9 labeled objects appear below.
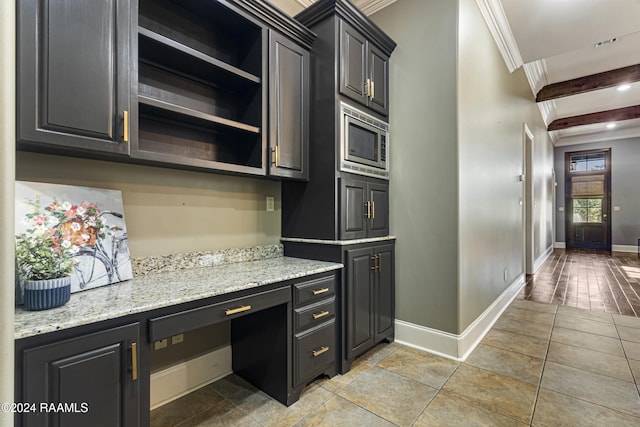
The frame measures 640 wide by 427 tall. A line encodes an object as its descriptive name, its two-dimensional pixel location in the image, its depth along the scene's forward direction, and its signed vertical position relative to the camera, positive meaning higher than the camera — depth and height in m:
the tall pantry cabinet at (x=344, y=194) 2.14 +0.15
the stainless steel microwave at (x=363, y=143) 2.19 +0.58
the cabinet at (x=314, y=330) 1.79 -0.76
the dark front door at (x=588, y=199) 8.23 +0.40
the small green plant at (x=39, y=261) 1.09 -0.18
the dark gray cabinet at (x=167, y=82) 1.15 +0.71
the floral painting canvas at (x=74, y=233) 1.15 -0.09
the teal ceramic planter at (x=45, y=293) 1.05 -0.29
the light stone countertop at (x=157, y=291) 0.99 -0.36
